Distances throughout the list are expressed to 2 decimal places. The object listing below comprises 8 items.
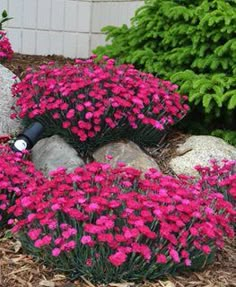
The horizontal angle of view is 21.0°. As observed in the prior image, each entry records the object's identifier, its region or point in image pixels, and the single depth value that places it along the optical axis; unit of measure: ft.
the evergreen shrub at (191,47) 17.22
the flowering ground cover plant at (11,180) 12.55
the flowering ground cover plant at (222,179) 13.79
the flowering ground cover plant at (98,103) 16.20
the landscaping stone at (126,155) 15.94
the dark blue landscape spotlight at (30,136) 16.21
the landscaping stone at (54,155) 15.62
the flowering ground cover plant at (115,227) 10.61
